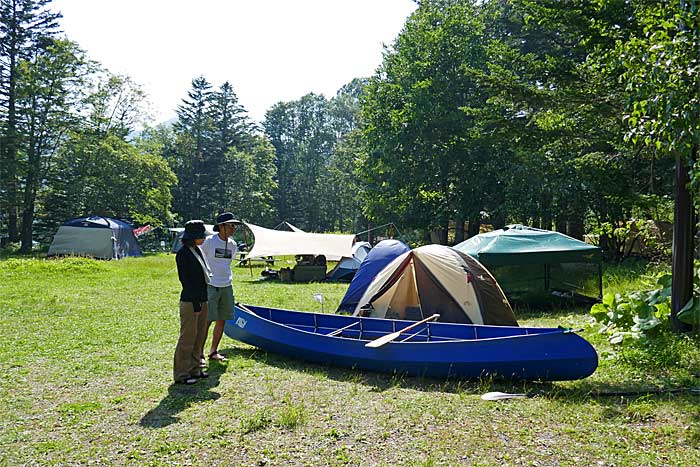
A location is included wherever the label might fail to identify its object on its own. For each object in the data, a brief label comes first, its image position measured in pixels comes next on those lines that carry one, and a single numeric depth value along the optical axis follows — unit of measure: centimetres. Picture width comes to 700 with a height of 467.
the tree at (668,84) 429
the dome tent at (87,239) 2414
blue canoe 519
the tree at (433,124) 2331
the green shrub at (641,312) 691
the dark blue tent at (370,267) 1035
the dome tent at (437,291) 804
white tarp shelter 1688
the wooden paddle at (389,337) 582
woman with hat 569
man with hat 645
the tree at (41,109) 2838
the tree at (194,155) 4322
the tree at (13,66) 2778
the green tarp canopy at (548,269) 1051
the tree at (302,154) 5297
